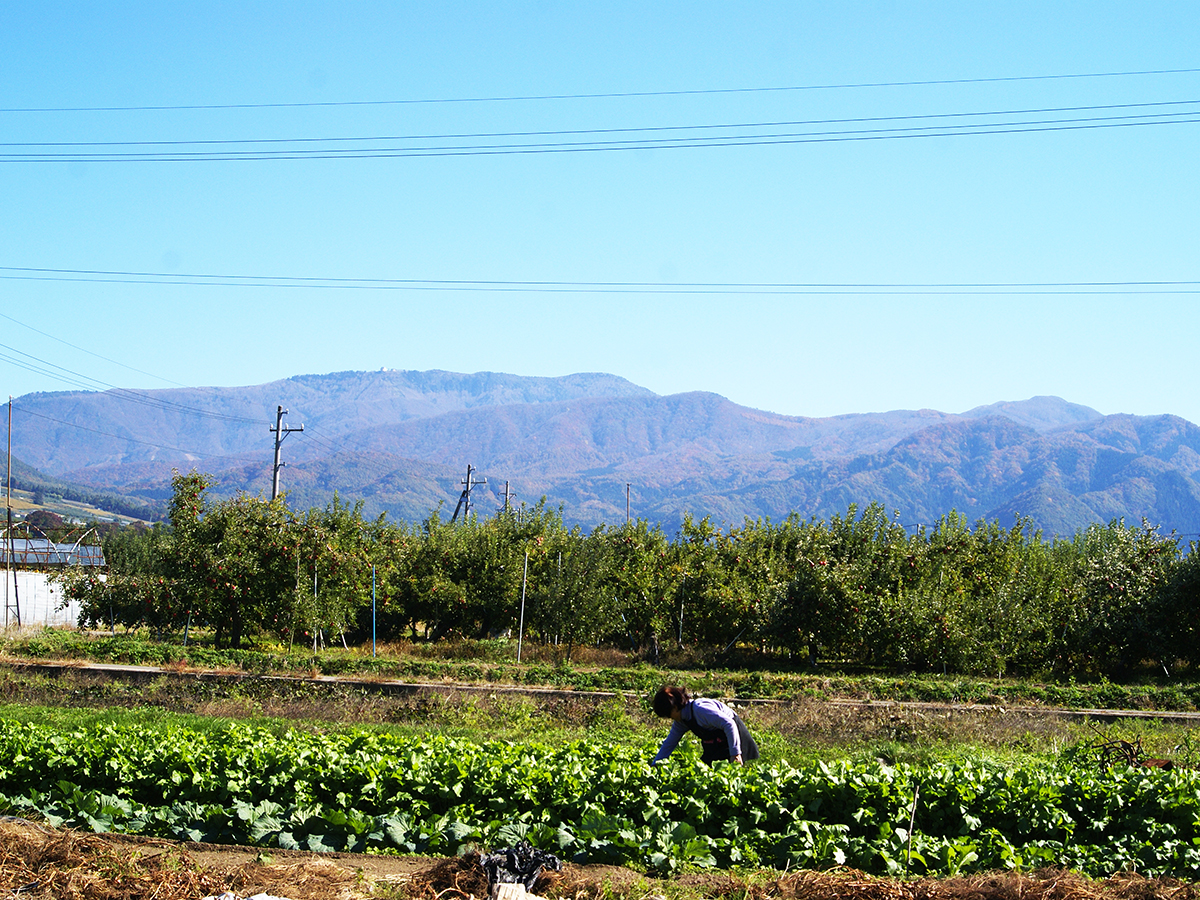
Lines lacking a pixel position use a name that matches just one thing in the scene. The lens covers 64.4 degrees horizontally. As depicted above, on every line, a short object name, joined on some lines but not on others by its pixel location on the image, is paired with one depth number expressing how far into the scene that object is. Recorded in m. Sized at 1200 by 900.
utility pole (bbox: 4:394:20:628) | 34.75
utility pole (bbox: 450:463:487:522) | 61.84
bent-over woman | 9.67
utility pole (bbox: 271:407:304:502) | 49.43
